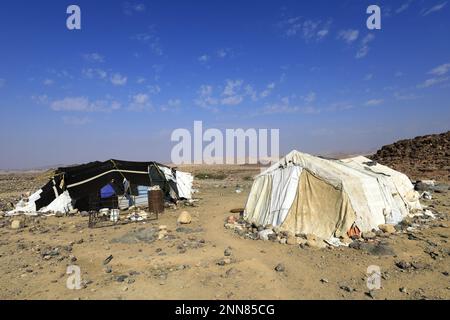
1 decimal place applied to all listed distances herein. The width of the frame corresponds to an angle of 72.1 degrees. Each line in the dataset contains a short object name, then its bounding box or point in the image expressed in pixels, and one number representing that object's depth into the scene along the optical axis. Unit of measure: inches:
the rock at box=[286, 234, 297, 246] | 373.7
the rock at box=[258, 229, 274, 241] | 397.1
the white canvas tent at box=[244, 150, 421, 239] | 398.3
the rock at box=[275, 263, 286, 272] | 297.4
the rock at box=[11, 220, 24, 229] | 526.3
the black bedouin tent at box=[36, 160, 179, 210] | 653.3
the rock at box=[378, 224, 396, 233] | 402.9
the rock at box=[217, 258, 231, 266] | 317.9
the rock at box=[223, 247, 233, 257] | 346.9
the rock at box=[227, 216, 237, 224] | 495.0
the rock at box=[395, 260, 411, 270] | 293.7
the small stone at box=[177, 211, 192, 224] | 512.7
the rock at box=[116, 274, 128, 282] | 285.2
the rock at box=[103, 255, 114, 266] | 335.1
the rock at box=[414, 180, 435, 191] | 762.5
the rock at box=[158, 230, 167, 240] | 424.7
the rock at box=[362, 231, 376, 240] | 378.6
